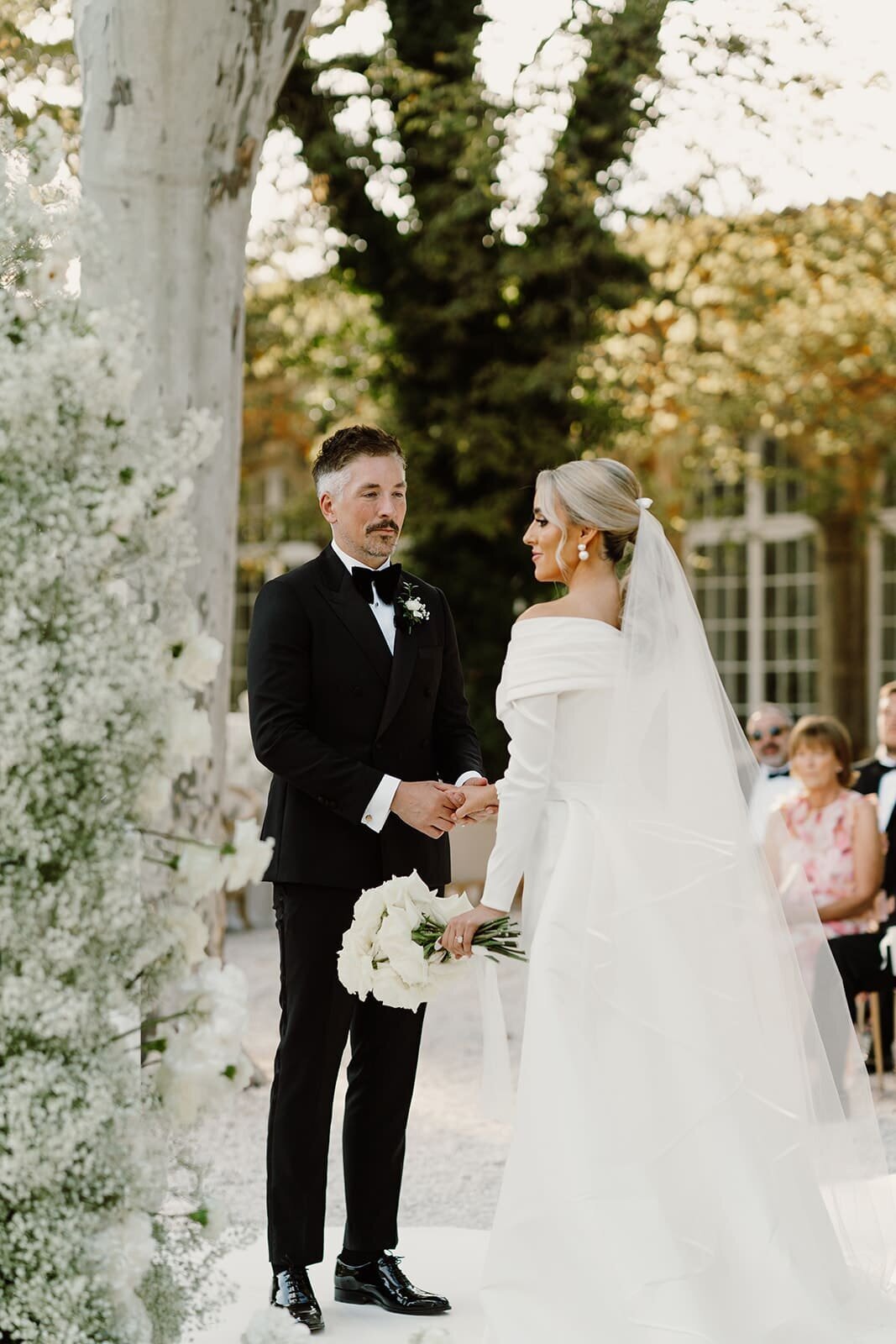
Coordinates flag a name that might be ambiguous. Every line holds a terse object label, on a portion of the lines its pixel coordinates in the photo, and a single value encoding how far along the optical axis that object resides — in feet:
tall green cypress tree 36.58
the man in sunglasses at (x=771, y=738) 28.89
